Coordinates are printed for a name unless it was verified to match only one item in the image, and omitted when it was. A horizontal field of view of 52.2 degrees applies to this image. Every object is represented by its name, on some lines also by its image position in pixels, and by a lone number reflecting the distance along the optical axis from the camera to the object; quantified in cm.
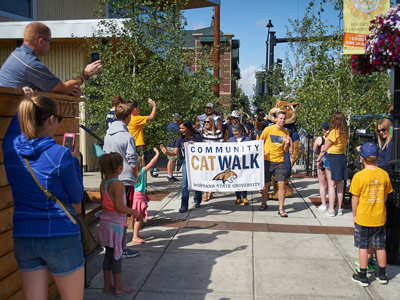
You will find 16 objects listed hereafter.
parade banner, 818
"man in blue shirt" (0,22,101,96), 331
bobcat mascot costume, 1045
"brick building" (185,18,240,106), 4600
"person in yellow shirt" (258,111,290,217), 802
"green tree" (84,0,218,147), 952
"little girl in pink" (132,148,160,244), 583
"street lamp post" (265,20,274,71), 2127
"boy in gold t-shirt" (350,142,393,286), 454
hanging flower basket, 540
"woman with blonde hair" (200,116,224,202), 897
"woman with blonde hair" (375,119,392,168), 679
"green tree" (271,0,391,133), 858
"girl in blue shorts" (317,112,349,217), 764
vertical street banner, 617
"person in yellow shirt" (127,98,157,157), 755
